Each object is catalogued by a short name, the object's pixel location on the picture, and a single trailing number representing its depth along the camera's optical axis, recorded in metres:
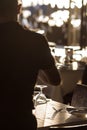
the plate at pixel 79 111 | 3.11
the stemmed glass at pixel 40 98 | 3.62
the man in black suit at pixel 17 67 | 2.22
